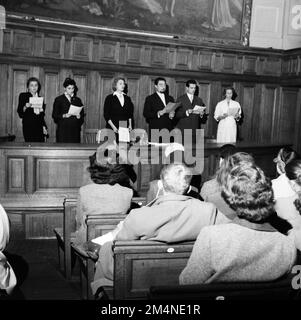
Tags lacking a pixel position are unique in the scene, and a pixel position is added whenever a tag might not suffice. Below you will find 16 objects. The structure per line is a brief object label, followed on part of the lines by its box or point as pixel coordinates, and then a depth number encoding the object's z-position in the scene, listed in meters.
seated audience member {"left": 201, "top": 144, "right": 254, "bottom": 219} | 3.60
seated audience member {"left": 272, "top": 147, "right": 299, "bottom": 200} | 3.86
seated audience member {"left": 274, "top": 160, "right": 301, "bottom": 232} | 3.07
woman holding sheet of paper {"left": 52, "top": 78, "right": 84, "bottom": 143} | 7.58
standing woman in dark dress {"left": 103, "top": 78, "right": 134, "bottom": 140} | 7.77
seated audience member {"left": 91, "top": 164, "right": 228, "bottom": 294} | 2.69
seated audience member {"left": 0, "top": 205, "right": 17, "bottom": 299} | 3.09
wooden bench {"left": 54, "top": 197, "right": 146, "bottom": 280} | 3.52
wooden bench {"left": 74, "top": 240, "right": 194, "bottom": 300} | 2.57
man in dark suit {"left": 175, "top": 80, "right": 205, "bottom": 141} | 8.31
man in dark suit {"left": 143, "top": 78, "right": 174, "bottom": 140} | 8.00
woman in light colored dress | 8.96
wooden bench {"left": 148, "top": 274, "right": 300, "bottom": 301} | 2.07
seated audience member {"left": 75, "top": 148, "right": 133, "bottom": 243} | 3.75
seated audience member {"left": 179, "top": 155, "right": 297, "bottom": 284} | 2.31
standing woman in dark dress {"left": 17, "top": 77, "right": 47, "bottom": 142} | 7.80
